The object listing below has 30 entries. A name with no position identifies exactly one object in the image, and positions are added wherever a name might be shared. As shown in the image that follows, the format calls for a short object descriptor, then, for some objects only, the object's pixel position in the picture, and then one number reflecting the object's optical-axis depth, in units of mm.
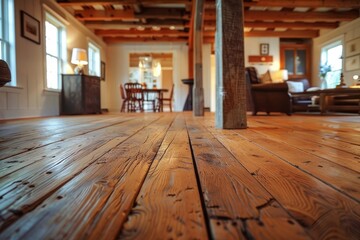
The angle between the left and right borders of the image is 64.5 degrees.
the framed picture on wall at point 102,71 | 8948
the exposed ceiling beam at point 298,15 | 7125
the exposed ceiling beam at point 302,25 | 7857
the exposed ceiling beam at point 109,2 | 5980
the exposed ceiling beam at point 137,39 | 9320
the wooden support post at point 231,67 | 2105
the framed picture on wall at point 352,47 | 7176
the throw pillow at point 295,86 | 7763
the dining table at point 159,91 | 8234
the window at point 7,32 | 4309
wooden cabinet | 6199
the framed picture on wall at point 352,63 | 7148
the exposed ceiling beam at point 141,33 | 8453
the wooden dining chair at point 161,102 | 8788
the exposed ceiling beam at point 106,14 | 6906
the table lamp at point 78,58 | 6238
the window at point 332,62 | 8047
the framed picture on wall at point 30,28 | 4629
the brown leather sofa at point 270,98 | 5075
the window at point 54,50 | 5748
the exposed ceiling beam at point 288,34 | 8797
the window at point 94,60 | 8211
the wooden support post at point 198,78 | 4742
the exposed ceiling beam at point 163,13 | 6934
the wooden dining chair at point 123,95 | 8684
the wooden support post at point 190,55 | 8280
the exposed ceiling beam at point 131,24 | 7504
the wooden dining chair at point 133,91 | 8228
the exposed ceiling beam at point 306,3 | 6270
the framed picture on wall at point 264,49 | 9289
